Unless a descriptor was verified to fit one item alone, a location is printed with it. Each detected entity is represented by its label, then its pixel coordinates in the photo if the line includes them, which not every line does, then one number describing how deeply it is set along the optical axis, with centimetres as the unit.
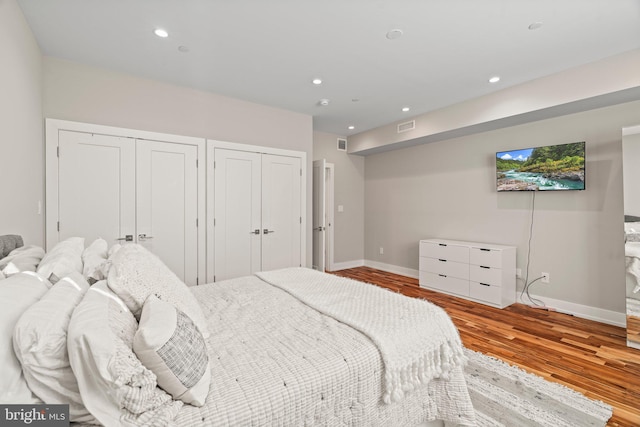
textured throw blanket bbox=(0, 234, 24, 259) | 149
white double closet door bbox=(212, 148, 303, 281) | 370
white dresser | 375
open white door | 468
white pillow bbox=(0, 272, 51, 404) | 74
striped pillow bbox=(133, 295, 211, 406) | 94
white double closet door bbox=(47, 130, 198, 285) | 285
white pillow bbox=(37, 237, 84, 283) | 131
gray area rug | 179
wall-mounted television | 338
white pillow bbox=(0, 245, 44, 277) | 125
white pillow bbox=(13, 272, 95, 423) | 78
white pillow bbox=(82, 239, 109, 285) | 147
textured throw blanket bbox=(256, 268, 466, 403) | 138
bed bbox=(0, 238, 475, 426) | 83
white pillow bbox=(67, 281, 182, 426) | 82
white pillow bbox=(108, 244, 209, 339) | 126
